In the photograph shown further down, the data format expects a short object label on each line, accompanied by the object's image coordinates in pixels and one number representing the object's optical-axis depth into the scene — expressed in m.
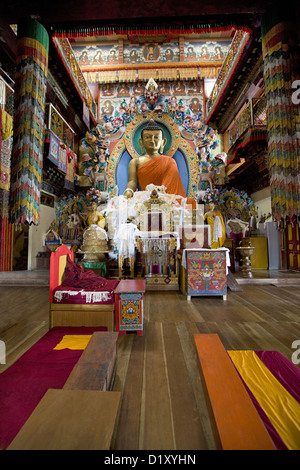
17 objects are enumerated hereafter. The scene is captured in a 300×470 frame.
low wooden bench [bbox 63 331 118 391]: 1.00
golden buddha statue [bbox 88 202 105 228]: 5.49
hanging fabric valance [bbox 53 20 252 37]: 3.22
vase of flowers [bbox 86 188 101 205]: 6.65
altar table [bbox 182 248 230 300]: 3.58
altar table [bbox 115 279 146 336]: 2.18
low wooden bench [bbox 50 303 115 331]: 2.21
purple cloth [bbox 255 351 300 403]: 1.23
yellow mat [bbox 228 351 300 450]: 0.94
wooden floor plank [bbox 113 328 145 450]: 0.98
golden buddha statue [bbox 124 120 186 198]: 6.76
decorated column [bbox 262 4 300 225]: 2.44
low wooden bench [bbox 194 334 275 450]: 0.66
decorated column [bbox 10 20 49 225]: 2.66
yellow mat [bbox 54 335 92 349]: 1.77
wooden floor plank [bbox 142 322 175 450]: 0.97
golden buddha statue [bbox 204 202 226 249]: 5.13
